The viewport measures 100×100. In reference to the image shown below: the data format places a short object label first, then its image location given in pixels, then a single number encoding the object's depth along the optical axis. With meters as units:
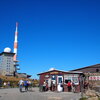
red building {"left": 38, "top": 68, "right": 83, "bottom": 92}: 15.28
